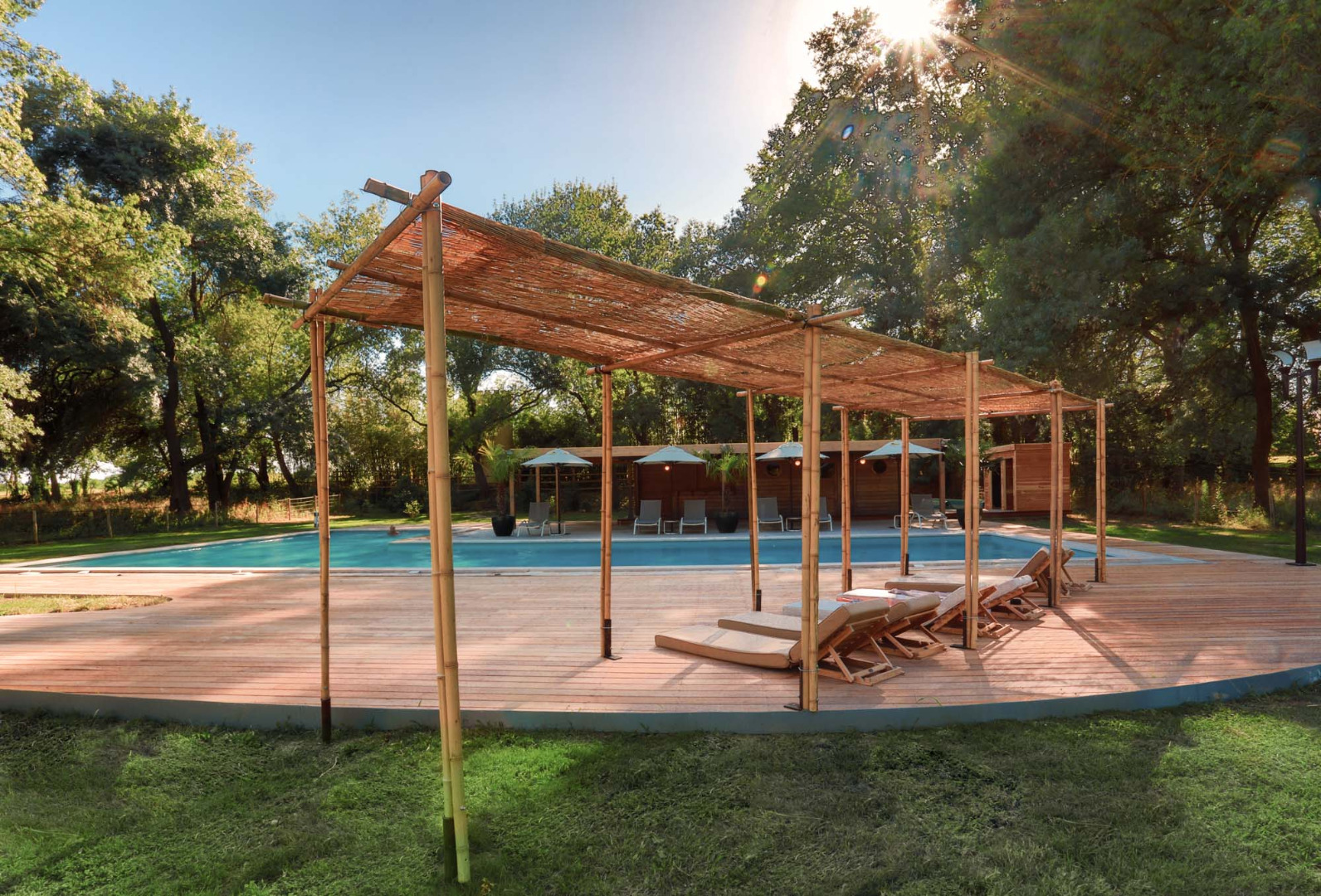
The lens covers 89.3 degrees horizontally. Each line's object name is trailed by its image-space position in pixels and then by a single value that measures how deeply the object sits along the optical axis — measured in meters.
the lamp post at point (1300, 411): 9.11
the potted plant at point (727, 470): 16.84
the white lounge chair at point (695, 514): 17.36
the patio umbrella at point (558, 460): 17.19
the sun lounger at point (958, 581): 6.70
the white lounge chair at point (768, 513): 17.58
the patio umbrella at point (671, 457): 16.69
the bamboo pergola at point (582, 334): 2.55
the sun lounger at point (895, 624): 5.01
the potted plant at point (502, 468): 17.22
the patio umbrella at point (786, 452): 16.44
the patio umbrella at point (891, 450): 17.06
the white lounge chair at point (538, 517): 17.36
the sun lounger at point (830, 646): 4.50
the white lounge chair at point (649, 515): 17.44
